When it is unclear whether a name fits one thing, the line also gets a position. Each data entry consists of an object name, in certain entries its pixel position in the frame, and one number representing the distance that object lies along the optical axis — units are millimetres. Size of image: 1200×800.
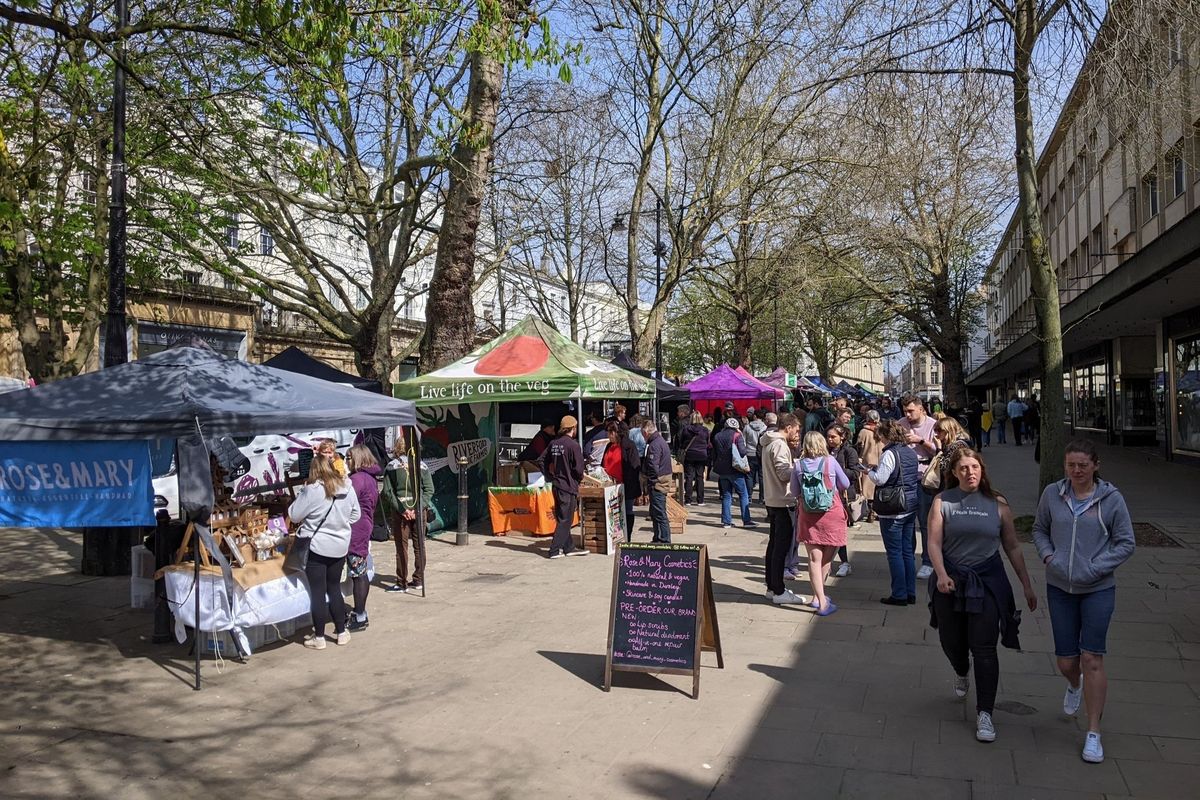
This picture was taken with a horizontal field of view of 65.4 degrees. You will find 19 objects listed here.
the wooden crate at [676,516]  12289
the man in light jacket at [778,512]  8461
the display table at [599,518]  11406
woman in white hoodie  7117
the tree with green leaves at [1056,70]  9727
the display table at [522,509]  12695
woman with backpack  7898
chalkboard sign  6098
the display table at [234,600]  6852
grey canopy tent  6523
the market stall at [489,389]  12203
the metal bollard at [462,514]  12086
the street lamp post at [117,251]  10180
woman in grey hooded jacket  4793
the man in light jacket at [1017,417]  33000
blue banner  6551
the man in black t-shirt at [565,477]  11094
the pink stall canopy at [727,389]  21141
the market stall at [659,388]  19455
